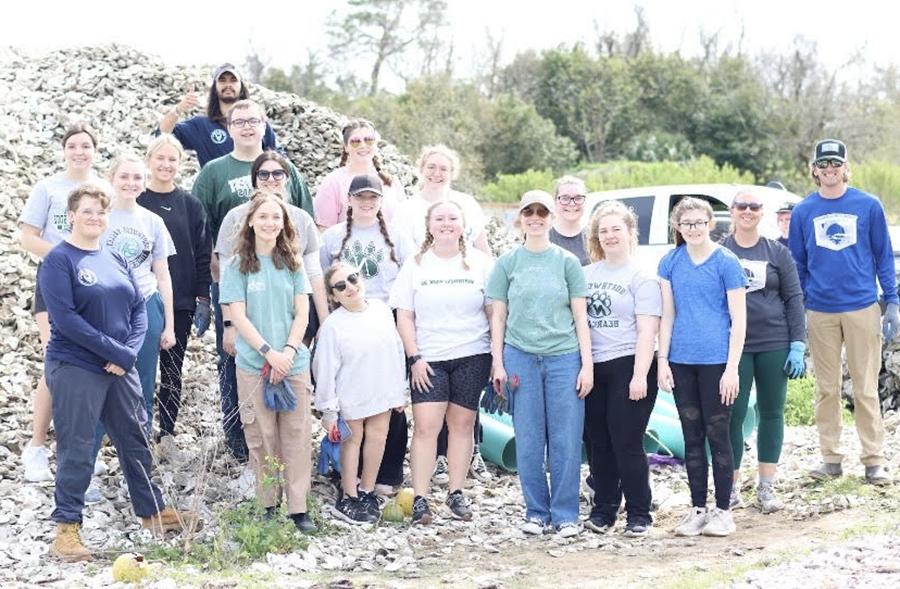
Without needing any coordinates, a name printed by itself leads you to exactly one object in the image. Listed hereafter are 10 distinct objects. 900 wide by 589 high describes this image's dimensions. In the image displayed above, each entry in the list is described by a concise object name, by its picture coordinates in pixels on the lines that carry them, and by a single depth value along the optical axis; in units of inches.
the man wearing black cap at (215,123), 315.9
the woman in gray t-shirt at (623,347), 247.1
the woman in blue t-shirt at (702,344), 243.4
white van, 473.1
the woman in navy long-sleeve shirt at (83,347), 219.0
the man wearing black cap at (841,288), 283.7
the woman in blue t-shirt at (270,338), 240.1
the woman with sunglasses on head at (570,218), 261.7
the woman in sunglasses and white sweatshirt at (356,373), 255.3
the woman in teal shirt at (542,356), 249.0
